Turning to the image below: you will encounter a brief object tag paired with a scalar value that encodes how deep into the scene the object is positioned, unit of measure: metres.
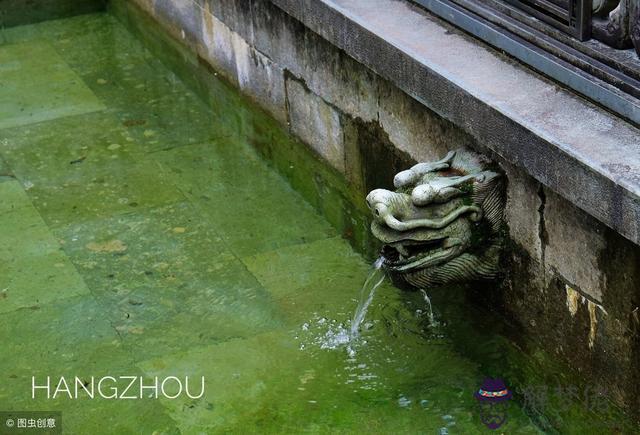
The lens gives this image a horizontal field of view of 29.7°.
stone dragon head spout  4.89
